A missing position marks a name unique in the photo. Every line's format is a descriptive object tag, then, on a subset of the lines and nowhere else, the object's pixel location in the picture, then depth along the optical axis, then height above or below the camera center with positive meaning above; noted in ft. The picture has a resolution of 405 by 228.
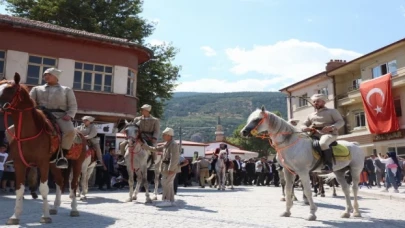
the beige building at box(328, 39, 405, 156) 96.46 +23.95
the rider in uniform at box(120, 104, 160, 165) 35.47 +3.87
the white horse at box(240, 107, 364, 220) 24.25 +1.19
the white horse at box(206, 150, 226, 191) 59.94 -0.60
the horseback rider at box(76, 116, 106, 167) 36.77 +3.32
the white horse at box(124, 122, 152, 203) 34.81 +0.02
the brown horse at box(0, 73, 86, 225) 20.16 +1.47
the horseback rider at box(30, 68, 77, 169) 23.38 +4.10
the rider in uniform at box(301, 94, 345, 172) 24.85 +3.26
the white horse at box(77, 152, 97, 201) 37.31 -1.04
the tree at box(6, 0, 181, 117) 85.05 +35.56
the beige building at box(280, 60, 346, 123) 124.47 +29.70
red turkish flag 96.43 +17.93
